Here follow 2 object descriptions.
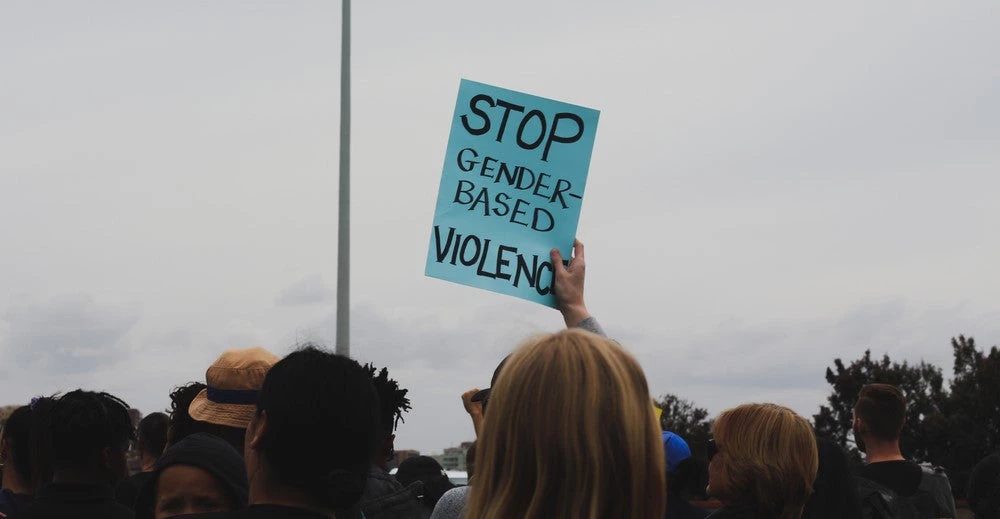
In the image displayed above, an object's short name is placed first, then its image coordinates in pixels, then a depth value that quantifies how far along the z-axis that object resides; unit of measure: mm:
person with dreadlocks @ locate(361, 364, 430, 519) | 4770
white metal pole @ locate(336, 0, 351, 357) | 12102
